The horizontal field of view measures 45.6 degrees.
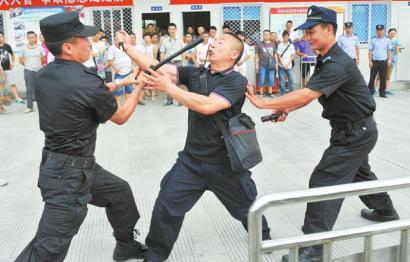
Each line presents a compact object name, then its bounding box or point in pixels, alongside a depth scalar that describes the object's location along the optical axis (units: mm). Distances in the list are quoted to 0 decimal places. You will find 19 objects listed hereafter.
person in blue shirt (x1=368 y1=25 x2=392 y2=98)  12133
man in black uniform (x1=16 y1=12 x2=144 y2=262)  2693
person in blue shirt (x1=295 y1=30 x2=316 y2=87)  13078
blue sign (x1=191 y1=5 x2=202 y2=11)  13383
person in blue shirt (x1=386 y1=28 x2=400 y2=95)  12844
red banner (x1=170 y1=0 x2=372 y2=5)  13352
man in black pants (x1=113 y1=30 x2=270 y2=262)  3232
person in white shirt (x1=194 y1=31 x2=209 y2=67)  11062
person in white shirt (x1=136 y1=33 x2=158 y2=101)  11810
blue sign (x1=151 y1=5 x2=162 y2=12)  13352
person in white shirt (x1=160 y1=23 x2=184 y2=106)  11727
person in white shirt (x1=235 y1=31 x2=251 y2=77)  11552
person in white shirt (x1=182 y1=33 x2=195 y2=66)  11531
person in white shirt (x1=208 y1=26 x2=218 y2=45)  11664
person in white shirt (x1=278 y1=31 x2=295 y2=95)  12609
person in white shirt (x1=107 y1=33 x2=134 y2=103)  10570
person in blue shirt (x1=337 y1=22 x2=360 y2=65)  12289
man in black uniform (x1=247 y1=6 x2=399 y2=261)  3285
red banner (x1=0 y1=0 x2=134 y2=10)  12916
